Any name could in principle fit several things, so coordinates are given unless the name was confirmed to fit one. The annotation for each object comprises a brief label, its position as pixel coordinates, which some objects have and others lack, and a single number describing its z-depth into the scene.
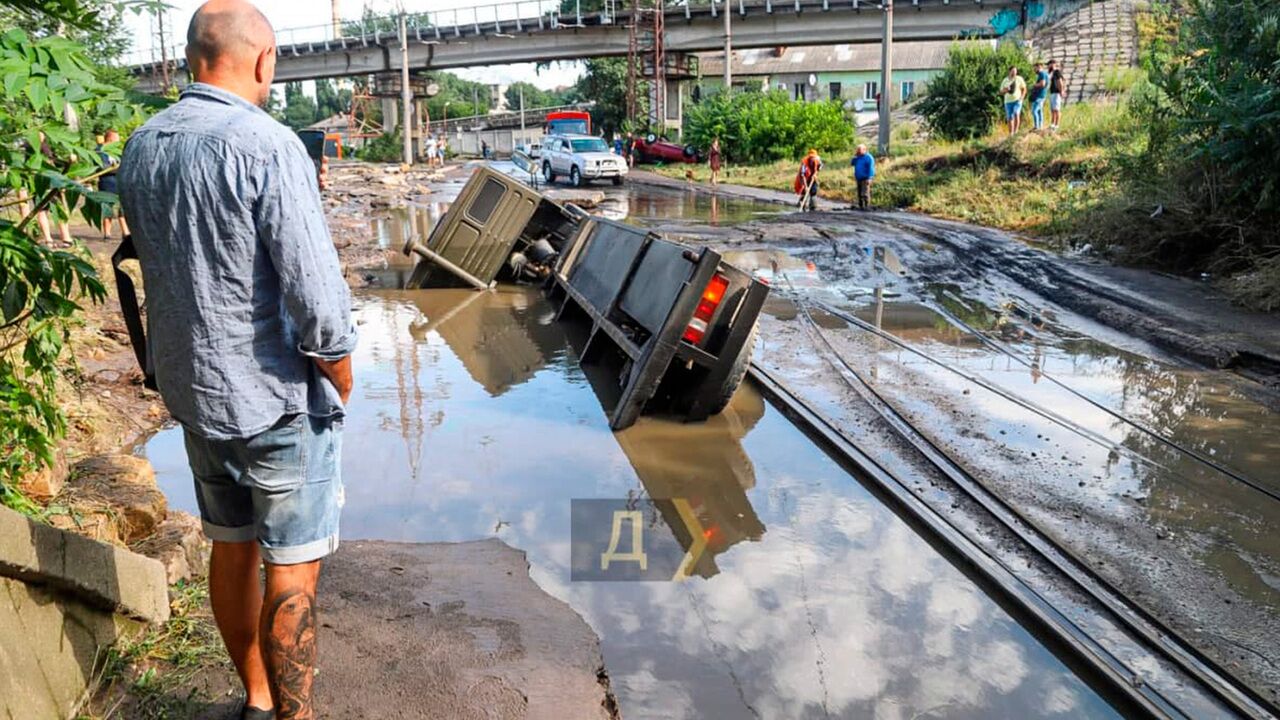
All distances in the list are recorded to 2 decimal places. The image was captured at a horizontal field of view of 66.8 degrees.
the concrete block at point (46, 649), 2.74
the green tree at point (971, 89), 29.52
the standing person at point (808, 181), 24.47
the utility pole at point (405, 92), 49.62
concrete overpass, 44.03
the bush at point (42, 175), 2.84
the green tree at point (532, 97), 138.25
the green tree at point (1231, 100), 11.16
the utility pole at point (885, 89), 30.41
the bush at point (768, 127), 41.03
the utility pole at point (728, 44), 46.78
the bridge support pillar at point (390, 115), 67.50
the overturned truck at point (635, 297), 7.17
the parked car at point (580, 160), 36.00
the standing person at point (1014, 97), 25.31
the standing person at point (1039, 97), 23.95
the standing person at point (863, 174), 23.41
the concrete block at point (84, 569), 2.83
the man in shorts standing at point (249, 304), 2.50
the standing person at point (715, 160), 37.59
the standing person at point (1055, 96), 23.53
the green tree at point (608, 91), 69.00
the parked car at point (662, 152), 46.84
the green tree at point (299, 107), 137.75
